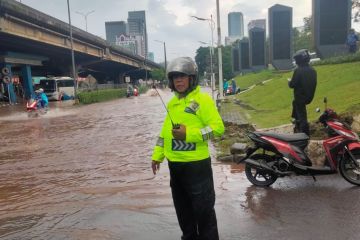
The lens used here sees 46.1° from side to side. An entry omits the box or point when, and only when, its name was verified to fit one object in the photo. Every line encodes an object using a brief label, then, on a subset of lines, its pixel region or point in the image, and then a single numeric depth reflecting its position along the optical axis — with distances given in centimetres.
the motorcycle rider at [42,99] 2511
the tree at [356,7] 5109
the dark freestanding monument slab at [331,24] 2430
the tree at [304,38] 7144
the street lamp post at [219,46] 2048
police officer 348
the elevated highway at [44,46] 2933
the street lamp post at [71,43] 3717
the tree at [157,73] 9288
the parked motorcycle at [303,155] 597
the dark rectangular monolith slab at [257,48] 4400
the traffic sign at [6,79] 3419
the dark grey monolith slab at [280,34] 3291
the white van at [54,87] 4621
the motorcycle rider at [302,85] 764
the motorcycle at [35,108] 2455
